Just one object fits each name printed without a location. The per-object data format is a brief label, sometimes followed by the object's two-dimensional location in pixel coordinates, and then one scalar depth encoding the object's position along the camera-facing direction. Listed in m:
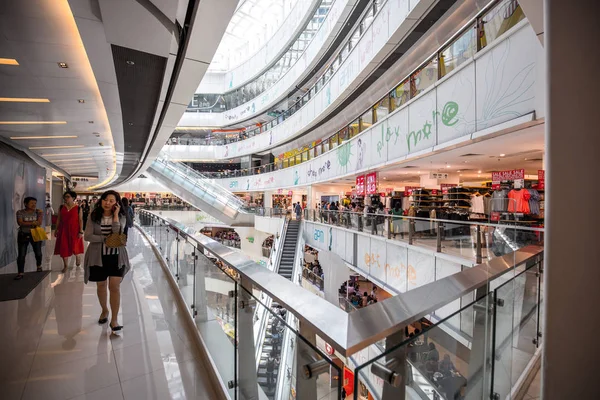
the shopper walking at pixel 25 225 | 5.27
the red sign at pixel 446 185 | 12.21
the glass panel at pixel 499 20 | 5.08
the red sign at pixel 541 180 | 8.03
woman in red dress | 5.81
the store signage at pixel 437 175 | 11.61
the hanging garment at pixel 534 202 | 7.24
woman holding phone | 3.21
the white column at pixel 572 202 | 0.68
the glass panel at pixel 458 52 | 6.23
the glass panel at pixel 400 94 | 8.86
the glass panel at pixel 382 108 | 10.16
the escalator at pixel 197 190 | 20.23
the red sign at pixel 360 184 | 12.02
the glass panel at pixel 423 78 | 7.57
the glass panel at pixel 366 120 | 11.74
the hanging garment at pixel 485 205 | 8.64
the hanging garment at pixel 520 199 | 7.13
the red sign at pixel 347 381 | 0.93
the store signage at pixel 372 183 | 11.21
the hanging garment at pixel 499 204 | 6.91
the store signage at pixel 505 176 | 8.96
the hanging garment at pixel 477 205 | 8.90
